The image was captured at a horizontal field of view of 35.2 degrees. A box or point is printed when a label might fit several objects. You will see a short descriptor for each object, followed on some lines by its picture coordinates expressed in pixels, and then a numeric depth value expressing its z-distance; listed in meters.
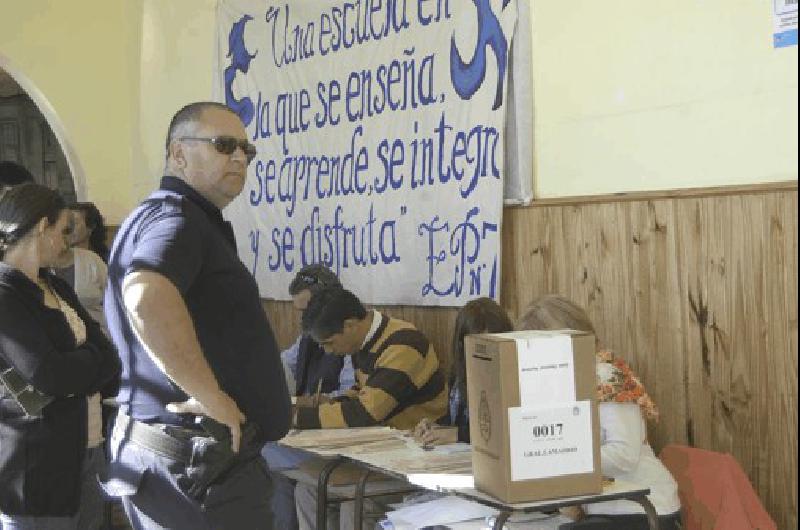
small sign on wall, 3.89
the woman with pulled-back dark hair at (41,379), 3.78
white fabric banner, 5.16
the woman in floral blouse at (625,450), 3.57
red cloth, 3.62
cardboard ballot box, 3.27
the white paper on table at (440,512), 3.76
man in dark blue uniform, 2.95
